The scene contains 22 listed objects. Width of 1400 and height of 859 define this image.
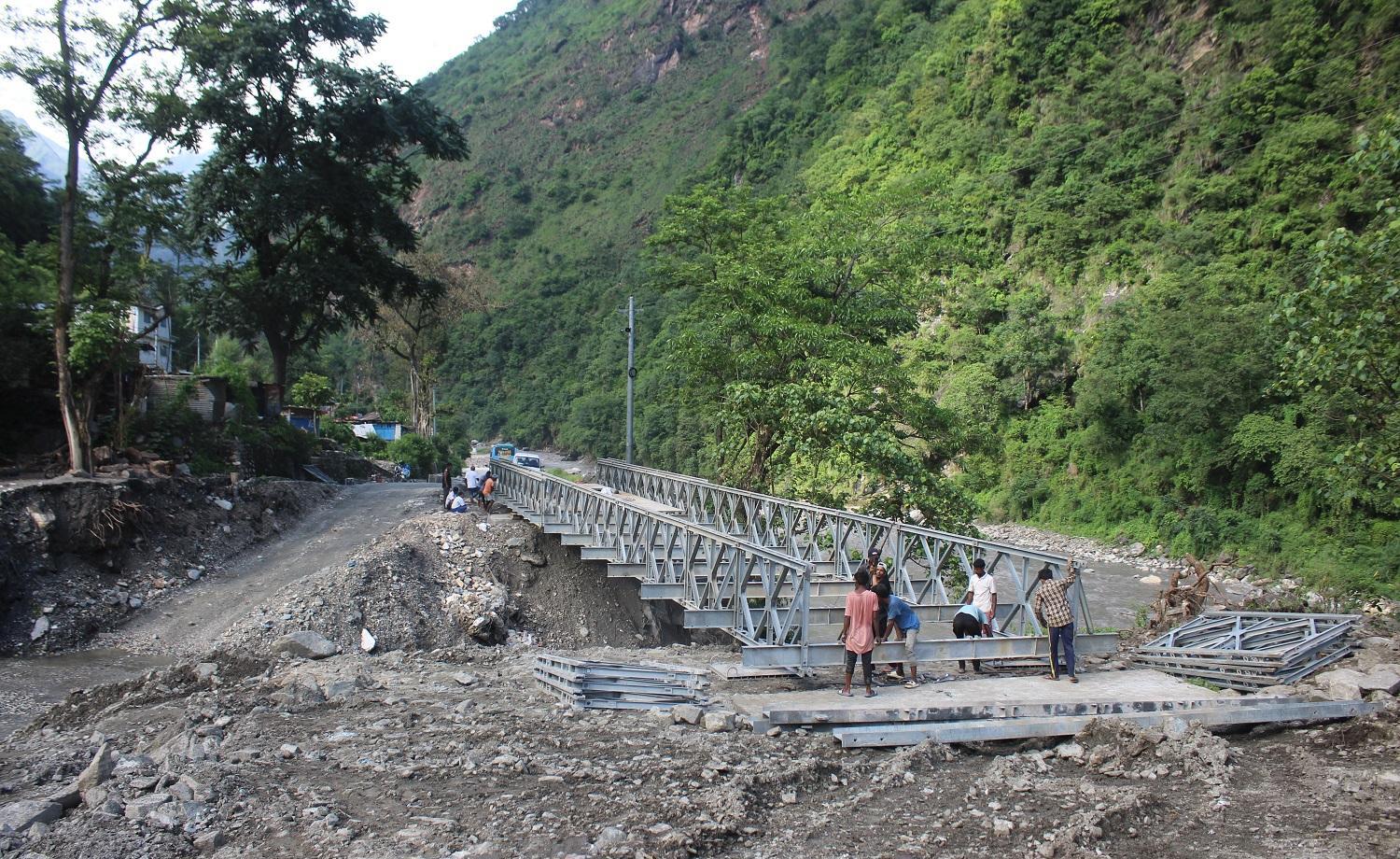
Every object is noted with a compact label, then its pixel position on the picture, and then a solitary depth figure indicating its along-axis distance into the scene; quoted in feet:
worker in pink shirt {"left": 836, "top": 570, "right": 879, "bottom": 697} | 26.45
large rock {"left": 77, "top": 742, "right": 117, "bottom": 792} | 20.84
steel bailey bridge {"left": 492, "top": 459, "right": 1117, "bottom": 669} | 29.17
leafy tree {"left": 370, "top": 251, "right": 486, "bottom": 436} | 121.90
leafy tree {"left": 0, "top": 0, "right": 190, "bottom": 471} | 52.42
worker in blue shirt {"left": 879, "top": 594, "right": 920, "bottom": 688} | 29.04
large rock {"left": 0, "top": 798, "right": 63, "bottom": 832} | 18.80
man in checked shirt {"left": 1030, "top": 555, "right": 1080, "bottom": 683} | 28.32
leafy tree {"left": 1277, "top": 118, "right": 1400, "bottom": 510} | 34.86
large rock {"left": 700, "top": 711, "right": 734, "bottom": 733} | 24.93
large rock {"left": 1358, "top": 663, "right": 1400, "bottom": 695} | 27.27
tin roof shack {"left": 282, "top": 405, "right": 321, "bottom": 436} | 119.65
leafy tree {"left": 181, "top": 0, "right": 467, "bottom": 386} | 73.46
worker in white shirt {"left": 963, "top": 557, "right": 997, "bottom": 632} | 31.81
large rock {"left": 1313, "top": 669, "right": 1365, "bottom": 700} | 27.02
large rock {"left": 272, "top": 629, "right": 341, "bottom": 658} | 38.81
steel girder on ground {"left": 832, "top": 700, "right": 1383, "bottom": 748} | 24.00
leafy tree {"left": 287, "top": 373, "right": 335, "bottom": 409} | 127.03
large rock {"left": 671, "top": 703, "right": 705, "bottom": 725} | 25.75
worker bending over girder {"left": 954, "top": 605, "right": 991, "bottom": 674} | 31.24
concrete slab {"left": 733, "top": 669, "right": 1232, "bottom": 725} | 24.94
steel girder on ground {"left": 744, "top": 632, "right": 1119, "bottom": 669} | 27.61
